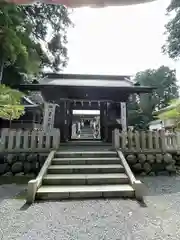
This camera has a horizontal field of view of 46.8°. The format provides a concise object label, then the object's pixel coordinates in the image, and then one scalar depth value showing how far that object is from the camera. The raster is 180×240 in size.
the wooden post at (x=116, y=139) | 7.07
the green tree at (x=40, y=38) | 7.40
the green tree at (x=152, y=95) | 27.52
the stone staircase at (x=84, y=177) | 4.38
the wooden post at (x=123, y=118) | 9.31
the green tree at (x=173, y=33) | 17.86
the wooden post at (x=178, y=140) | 7.36
